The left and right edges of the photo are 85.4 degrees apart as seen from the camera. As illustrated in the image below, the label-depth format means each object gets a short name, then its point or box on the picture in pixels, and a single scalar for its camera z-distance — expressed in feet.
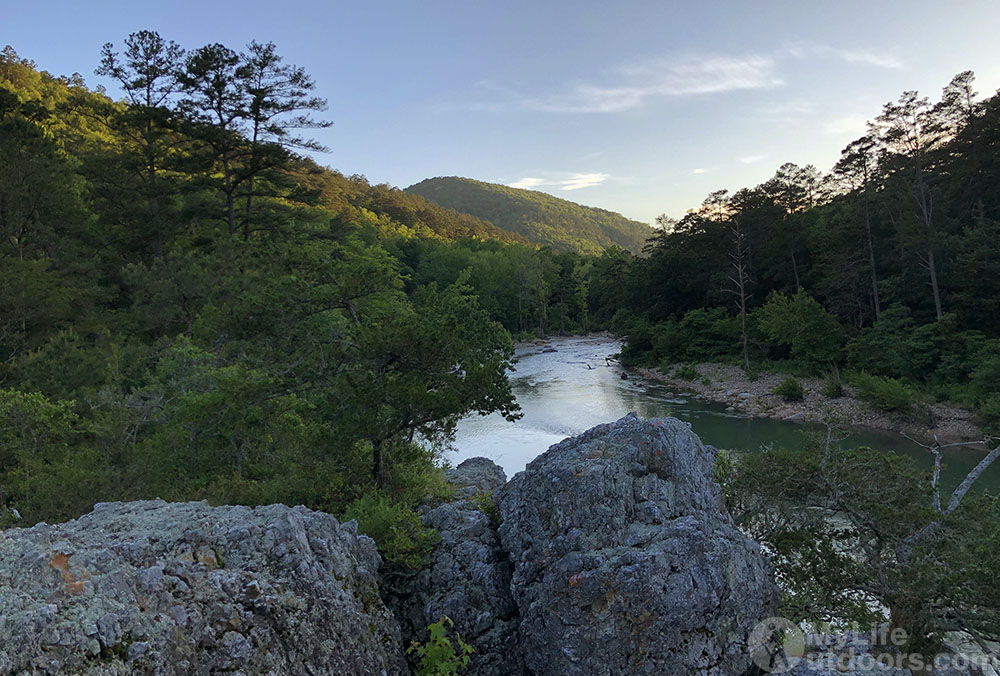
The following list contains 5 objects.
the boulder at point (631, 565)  17.58
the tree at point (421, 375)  25.54
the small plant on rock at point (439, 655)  17.89
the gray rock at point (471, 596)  19.94
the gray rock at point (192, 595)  10.59
